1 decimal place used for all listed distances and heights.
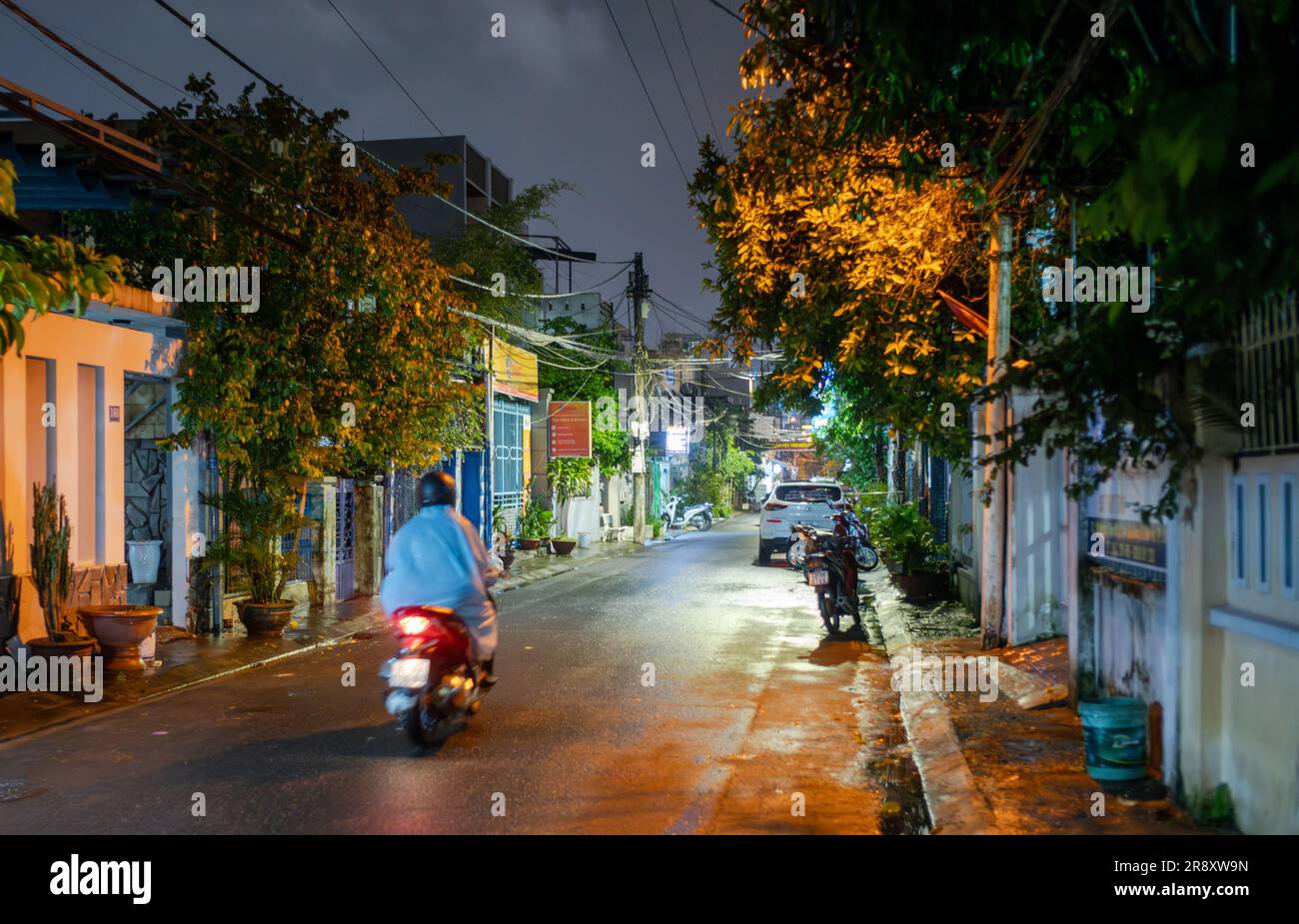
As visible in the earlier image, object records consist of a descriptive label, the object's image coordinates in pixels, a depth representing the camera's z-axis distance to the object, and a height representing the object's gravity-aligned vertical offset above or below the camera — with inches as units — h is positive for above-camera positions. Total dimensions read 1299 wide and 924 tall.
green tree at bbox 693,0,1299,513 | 138.3 +83.1
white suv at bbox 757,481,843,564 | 1036.5 -42.4
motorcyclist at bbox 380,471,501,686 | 329.4 -30.5
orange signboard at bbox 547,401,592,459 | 1359.5 +36.9
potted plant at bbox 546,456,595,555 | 1428.4 -18.2
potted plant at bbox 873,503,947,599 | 733.3 -61.8
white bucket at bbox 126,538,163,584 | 553.9 -46.4
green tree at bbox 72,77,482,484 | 552.1 +80.8
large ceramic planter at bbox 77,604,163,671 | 451.8 -66.5
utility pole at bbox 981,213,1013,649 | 459.2 -10.0
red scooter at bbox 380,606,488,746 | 308.3 -58.0
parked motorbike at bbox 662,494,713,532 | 2017.7 -98.8
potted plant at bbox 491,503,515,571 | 1036.5 -70.3
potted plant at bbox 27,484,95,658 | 437.1 -39.4
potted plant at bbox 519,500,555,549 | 1230.9 -70.1
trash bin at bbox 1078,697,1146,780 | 268.2 -64.7
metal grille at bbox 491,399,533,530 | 1234.0 +5.0
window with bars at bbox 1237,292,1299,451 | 213.0 +17.4
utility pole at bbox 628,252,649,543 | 1407.5 +87.5
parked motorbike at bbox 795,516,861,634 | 578.6 -58.3
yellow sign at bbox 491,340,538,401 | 1214.9 +102.4
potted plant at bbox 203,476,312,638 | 558.9 -41.6
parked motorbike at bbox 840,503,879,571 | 893.8 -71.9
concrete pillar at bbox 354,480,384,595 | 796.0 -53.4
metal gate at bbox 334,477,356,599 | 765.9 -54.4
